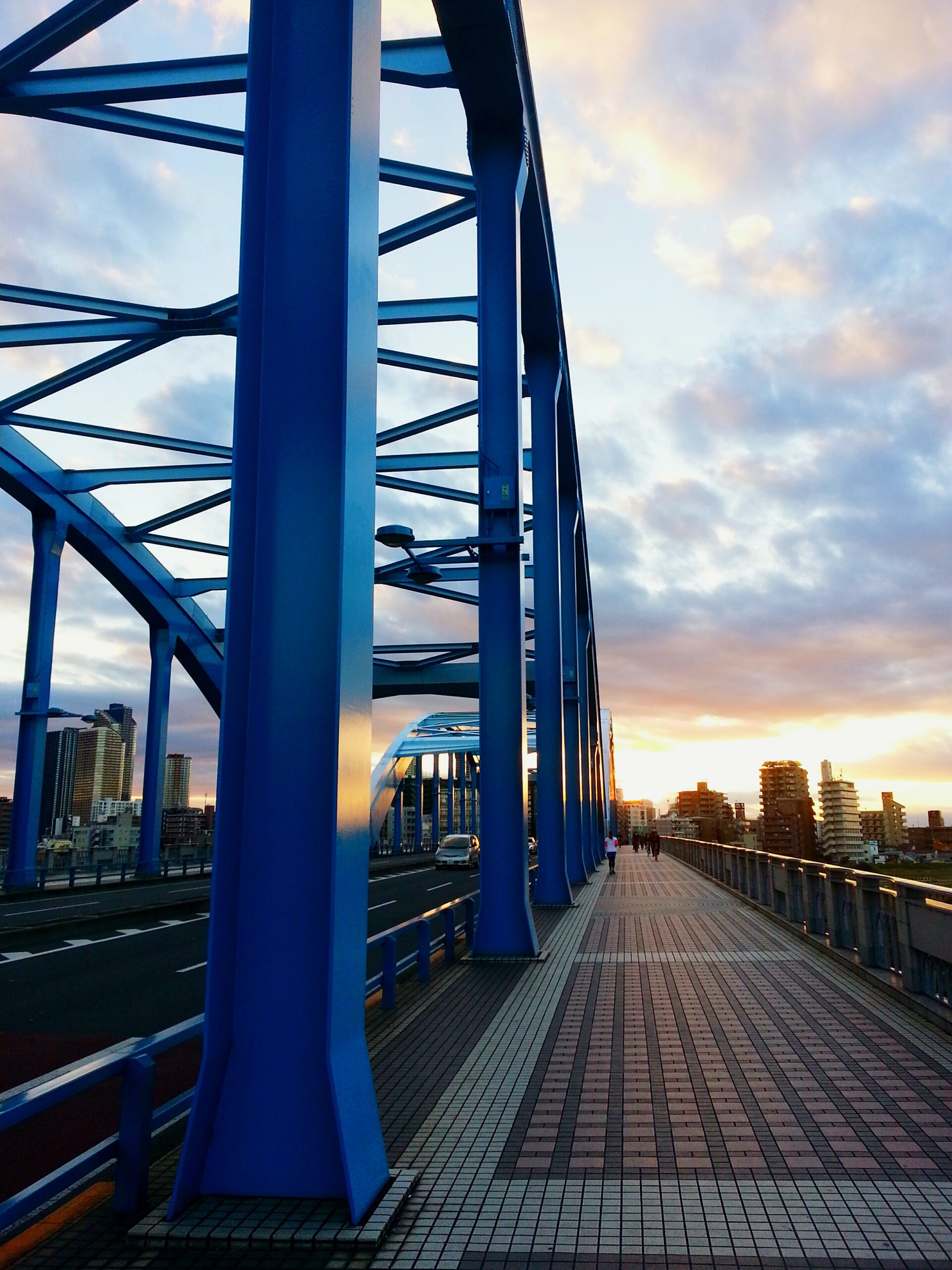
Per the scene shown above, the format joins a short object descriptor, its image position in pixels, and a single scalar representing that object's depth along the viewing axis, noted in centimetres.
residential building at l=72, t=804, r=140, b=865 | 10069
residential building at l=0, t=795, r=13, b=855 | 10331
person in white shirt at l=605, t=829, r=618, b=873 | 2925
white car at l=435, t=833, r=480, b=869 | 3981
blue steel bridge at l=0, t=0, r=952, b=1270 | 357
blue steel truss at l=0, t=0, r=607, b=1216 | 384
